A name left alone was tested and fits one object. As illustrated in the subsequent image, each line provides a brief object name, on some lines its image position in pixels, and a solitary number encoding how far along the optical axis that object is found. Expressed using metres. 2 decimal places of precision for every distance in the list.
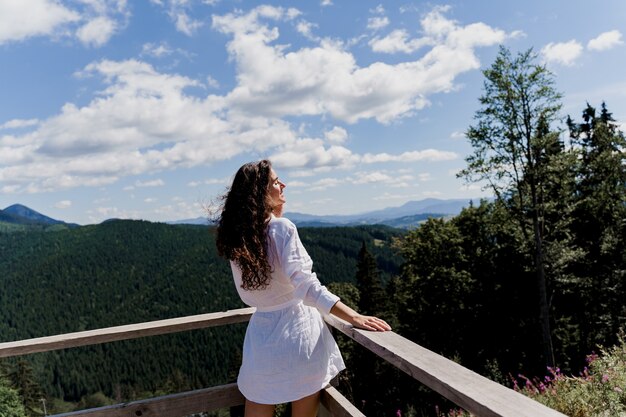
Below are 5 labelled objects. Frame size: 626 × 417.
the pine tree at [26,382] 33.16
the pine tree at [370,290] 31.19
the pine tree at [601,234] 19.20
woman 2.19
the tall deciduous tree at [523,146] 15.97
